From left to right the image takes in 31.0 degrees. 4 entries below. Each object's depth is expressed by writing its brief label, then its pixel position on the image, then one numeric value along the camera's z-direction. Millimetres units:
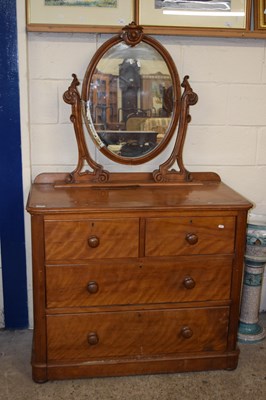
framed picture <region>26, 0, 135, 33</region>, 2225
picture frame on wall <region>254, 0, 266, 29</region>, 2346
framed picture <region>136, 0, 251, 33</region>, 2281
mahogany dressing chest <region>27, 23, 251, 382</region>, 1996
